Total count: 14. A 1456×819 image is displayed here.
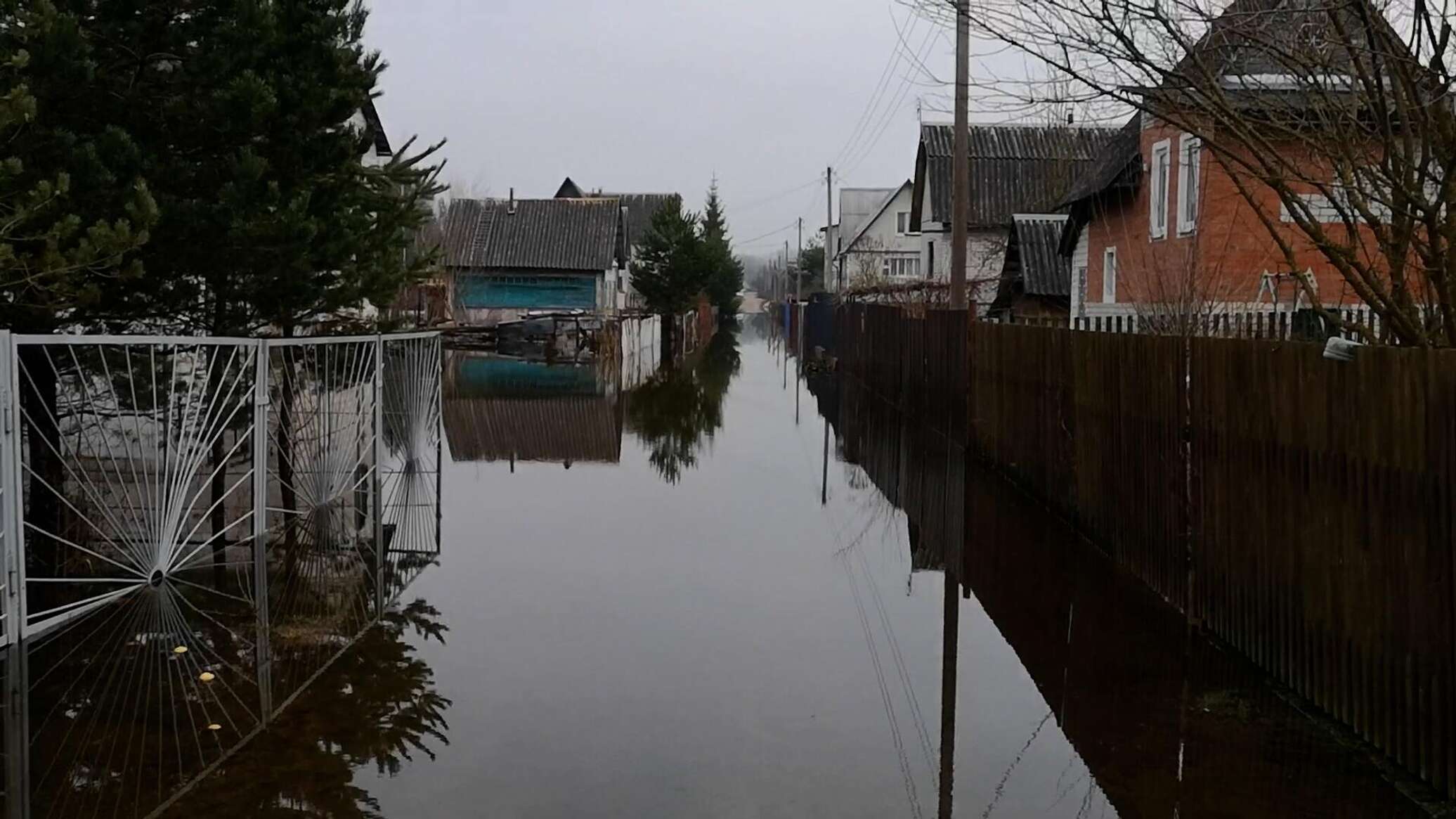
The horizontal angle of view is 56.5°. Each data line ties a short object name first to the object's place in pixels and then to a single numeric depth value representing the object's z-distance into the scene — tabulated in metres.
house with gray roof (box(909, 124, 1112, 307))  40.25
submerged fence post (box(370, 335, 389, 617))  12.31
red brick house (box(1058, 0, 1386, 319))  17.95
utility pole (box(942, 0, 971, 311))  20.44
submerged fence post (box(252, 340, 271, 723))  9.71
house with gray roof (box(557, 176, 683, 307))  71.00
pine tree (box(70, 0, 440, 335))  9.53
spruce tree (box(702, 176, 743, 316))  59.91
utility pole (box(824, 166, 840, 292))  70.44
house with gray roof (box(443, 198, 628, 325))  54.03
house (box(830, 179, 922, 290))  61.53
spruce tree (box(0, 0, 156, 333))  7.73
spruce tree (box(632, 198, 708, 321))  54.03
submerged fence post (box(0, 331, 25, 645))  7.02
